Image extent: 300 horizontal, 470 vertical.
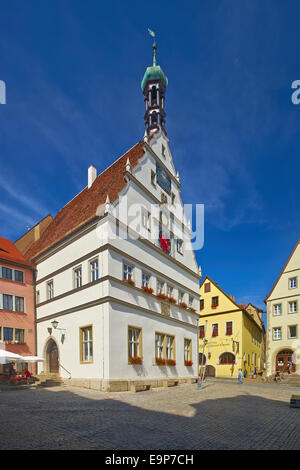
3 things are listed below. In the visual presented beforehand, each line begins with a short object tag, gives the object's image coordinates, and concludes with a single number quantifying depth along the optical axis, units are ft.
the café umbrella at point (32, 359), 63.70
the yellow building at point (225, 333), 131.13
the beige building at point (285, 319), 119.75
